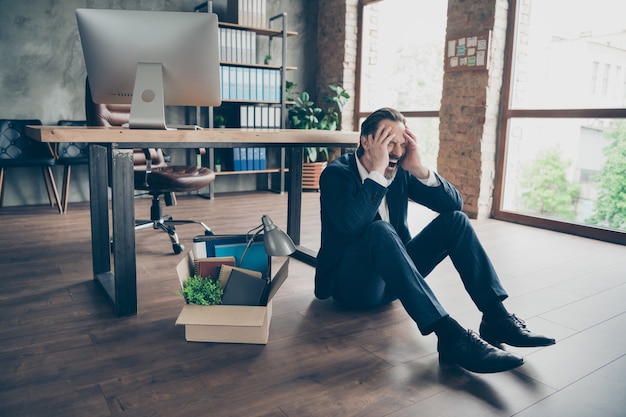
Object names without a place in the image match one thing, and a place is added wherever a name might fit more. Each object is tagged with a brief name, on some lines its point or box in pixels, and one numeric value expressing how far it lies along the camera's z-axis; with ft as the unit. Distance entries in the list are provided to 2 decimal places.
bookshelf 16.74
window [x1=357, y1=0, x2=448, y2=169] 16.55
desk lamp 5.45
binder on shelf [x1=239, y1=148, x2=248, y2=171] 17.69
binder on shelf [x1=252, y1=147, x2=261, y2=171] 17.95
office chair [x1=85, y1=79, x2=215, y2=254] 10.17
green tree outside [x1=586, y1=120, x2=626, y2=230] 11.99
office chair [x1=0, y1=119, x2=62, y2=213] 13.80
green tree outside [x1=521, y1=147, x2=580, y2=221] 13.15
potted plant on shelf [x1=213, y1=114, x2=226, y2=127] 16.88
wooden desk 6.15
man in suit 5.30
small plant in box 6.01
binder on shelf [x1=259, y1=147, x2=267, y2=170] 18.08
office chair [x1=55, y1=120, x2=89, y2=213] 13.94
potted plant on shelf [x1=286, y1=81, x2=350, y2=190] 18.61
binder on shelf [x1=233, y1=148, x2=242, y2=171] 17.54
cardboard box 5.91
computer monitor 6.48
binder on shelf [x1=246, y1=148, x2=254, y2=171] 17.84
